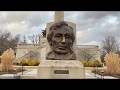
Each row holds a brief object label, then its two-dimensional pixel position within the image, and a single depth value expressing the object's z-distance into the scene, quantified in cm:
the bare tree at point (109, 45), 5200
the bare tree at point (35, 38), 5941
